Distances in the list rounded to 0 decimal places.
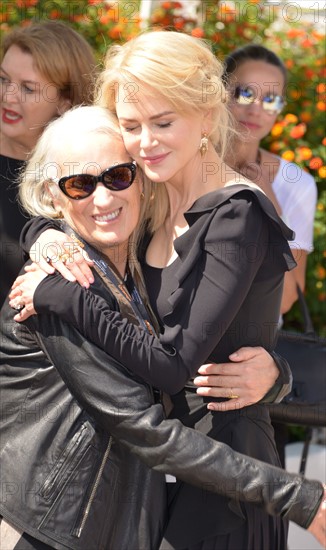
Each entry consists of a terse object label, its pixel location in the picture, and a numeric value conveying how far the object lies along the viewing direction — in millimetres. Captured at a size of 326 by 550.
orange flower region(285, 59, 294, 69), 5582
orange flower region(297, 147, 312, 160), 5059
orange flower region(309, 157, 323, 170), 5117
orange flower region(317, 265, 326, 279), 5242
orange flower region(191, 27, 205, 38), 5223
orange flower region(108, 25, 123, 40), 5418
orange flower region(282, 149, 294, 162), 4980
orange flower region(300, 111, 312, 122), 5375
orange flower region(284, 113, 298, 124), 5191
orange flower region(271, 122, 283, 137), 5145
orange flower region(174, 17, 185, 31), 5457
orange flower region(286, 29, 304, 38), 5714
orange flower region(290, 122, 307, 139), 5141
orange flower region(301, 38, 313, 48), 5613
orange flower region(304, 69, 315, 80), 5523
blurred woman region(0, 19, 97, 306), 3498
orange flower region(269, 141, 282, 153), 5215
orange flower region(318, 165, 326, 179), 5021
